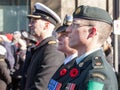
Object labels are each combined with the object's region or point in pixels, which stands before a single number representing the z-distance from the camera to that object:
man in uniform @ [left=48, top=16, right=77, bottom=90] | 3.92
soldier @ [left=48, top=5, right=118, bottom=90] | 3.53
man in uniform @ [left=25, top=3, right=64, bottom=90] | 5.49
